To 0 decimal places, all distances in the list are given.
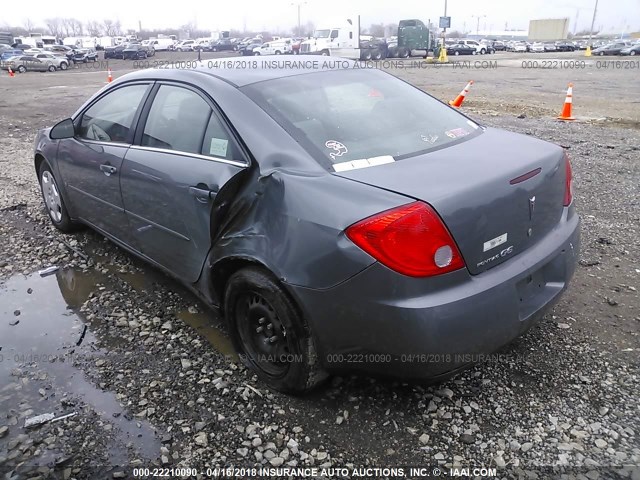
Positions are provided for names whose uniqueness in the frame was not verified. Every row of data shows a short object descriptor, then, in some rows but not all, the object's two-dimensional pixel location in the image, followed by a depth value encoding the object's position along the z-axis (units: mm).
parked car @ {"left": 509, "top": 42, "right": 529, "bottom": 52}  60969
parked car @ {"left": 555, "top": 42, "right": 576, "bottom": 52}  60750
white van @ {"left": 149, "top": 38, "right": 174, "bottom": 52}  74375
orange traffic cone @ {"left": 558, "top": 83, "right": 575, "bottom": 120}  10880
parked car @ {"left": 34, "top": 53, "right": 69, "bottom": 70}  37688
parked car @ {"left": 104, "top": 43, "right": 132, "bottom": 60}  53406
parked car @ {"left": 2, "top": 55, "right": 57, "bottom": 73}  36938
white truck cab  37812
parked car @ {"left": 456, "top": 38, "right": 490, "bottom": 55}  55094
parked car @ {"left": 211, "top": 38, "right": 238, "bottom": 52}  68844
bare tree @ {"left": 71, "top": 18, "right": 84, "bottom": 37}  155875
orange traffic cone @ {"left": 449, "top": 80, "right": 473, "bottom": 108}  11234
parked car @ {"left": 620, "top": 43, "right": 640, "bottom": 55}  45625
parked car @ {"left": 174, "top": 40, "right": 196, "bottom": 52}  72438
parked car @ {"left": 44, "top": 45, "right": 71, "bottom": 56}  46572
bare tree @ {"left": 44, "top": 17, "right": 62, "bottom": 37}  150325
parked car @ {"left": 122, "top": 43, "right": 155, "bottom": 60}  50953
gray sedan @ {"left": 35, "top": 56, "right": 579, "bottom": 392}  2223
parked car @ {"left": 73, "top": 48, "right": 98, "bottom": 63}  46281
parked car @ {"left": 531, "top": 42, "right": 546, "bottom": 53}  59625
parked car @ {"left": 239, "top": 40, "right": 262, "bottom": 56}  53256
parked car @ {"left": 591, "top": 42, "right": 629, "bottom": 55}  46119
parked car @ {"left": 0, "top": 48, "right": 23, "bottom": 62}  39581
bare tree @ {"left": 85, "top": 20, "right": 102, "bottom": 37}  149512
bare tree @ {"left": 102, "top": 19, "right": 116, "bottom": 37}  141500
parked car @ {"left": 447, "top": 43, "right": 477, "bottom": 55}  54656
